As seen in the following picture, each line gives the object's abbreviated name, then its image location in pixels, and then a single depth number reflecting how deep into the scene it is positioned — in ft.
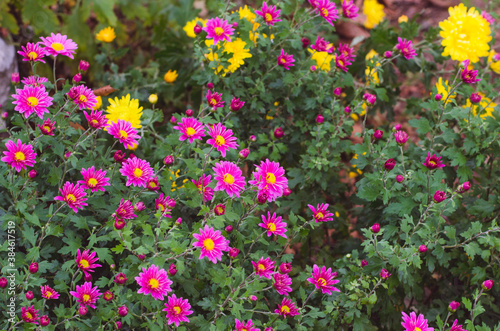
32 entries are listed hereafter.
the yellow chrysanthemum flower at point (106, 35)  8.12
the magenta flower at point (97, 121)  6.59
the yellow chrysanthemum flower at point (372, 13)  10.32
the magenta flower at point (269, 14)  7.08
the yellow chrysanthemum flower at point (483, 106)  7.28
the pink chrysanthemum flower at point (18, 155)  6.46
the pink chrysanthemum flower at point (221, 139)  6.60
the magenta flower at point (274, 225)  6.61
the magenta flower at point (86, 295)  6.42
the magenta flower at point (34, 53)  6.63
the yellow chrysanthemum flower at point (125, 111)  7.16
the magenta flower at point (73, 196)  6.45
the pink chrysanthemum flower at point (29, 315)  6.28
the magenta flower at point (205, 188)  6.66
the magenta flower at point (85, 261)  6.44
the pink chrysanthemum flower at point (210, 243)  6.33
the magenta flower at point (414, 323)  6.49
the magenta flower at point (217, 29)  6.91
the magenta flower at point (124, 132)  6.63
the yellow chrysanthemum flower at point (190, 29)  8.00
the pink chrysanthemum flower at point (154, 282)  6.29
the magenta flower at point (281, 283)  6.45
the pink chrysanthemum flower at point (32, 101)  6.52
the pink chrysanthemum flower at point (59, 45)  6.69
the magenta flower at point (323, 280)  6.60
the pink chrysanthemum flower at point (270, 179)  6.47
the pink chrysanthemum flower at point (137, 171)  6.52
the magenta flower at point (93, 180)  6.54
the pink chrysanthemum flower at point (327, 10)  7.11
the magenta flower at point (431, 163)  6.55
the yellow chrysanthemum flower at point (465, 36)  7.58
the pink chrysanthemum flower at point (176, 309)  6.38
